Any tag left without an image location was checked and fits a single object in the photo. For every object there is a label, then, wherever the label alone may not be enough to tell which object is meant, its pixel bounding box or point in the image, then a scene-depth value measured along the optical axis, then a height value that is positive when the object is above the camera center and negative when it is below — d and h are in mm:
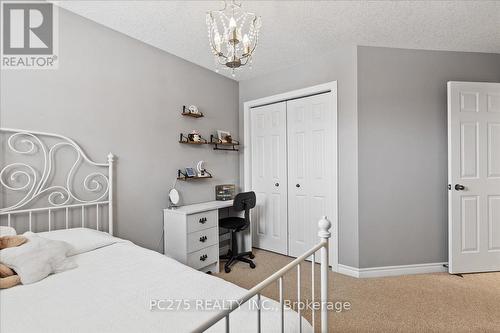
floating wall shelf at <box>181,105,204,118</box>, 2930 +624
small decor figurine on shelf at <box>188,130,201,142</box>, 2992 +363
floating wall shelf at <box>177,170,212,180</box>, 2898 -111
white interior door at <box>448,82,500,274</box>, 2648 -110
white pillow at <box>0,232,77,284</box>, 1273 -485
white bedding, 933 -581
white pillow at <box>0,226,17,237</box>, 1515 -392
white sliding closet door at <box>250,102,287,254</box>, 3389 -135
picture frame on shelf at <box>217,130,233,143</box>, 3385 +406
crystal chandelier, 1532 +1213
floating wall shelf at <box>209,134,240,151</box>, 3289 +309
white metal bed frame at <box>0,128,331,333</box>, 1776 -111
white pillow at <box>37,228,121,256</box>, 1629 -493
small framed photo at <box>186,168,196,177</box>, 2957 -68
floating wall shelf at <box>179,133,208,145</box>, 2920 +303
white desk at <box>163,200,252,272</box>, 2508 -715
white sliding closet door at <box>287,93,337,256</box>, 2930 -23
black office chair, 2839 -668
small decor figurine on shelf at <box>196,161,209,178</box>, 3067 -32
